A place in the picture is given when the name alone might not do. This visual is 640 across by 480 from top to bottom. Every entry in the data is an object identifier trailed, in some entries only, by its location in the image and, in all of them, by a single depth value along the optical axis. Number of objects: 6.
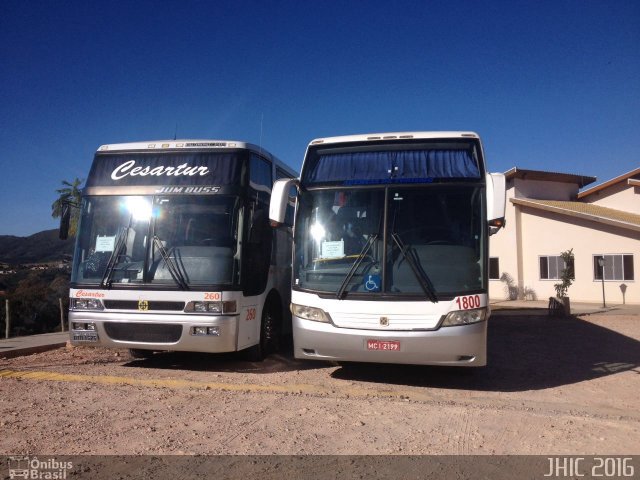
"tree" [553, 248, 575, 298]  17.69
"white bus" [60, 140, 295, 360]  6.98
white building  21.69
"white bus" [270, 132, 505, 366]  6.17
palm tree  25.64
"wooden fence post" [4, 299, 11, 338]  13.99
